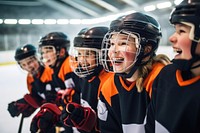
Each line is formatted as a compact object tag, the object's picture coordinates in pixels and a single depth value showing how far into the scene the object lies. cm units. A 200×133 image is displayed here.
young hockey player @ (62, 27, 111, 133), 138
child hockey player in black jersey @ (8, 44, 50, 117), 235
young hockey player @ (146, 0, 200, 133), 77
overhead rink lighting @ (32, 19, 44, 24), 1072
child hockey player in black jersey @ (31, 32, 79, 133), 191
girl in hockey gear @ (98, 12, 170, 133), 108
